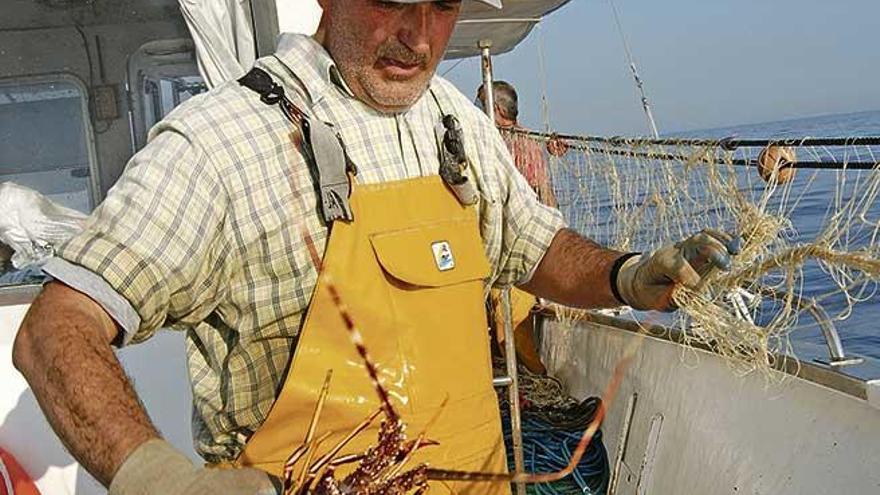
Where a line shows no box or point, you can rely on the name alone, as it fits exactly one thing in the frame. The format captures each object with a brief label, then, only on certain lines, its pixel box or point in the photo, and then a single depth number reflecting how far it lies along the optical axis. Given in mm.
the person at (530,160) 5925
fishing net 2631
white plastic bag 3588
